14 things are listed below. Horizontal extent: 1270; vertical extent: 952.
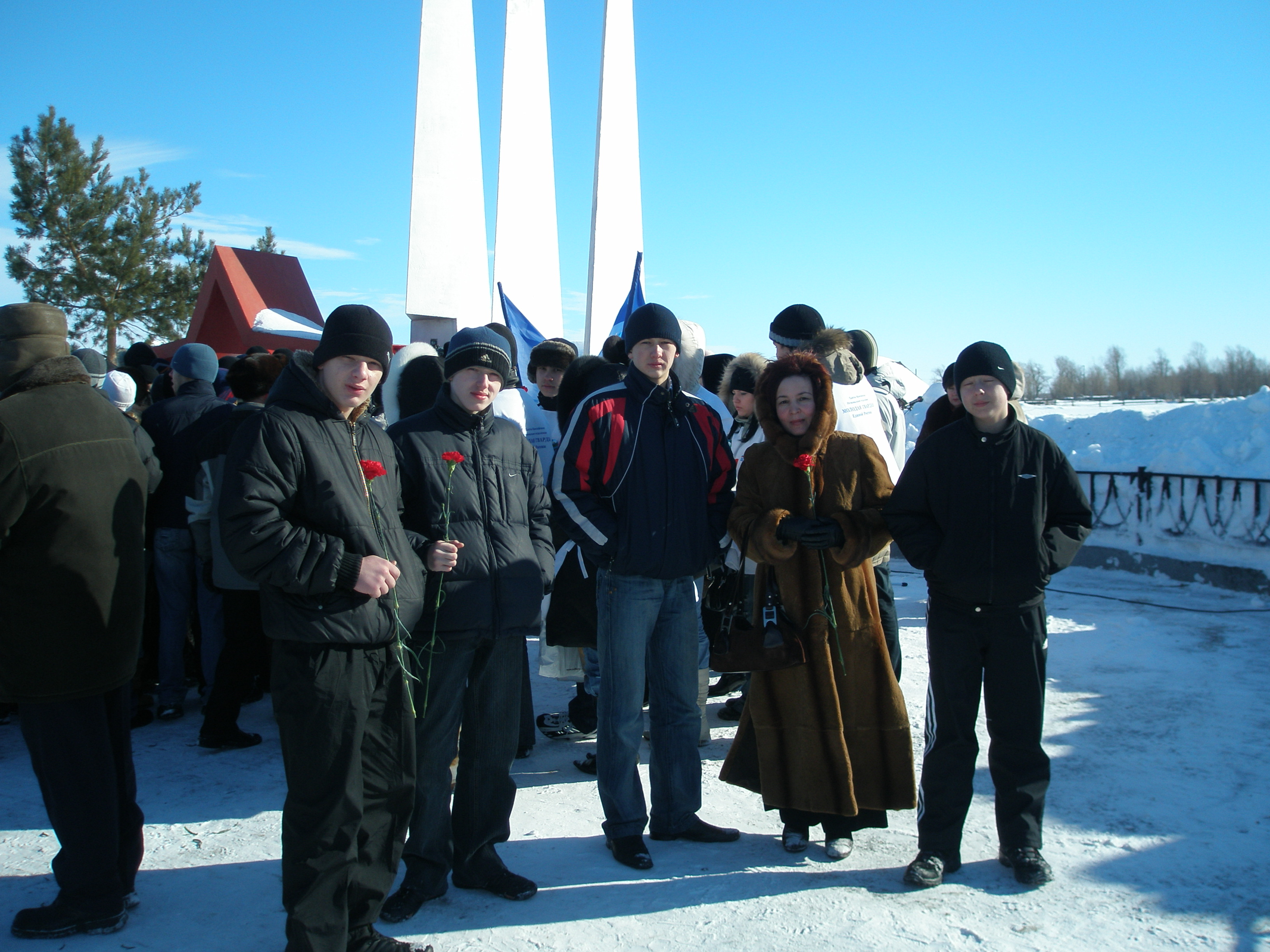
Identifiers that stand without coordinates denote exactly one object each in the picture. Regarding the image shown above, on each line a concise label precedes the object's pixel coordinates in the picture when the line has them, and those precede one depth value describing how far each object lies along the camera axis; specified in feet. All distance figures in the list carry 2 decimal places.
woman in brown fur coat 10.68
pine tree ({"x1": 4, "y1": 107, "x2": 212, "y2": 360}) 83.66
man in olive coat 8.80
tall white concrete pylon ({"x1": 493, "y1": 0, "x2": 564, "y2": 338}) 42.04
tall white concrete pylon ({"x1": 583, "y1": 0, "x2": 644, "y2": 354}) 39.86
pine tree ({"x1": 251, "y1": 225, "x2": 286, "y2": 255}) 126.62
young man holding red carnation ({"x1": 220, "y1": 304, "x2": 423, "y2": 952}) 7.97
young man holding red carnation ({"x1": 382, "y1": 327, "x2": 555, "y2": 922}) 9.70
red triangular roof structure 50.75
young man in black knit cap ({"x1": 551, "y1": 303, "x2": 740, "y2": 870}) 10.91
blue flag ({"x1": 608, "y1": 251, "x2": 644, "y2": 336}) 25.72
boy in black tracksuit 10.16
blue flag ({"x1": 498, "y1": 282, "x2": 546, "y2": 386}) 27.96
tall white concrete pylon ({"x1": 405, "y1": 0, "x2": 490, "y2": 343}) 40.40
